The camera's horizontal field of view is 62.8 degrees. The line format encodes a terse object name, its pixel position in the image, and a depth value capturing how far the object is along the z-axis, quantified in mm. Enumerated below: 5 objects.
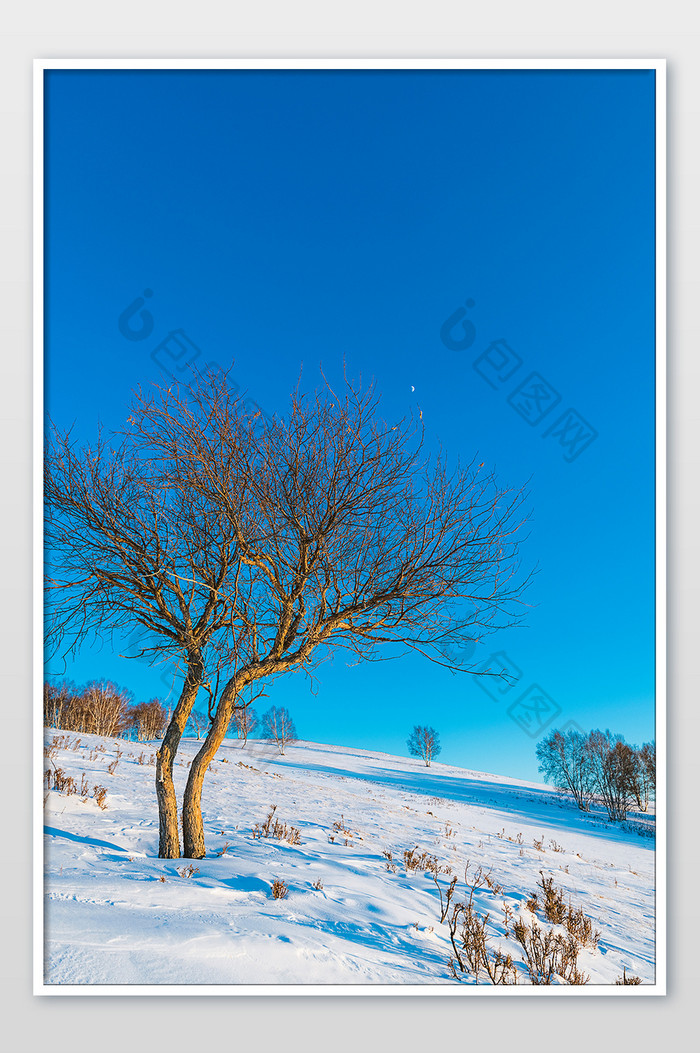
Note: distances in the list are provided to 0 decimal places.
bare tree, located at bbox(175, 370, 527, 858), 4793
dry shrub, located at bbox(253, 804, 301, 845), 6363
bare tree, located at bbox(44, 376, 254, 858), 4996
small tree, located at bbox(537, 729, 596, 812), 11906
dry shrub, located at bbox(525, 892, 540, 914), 4613
